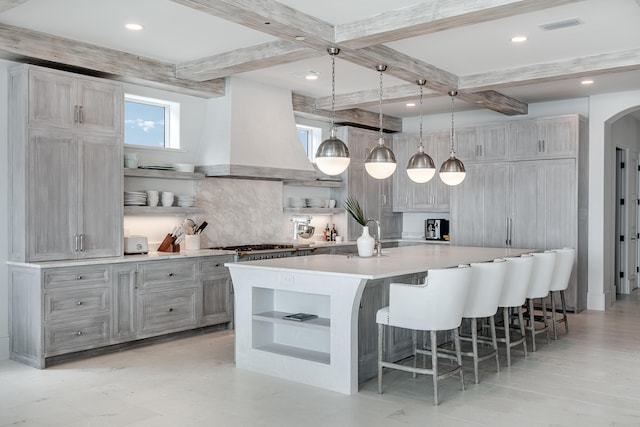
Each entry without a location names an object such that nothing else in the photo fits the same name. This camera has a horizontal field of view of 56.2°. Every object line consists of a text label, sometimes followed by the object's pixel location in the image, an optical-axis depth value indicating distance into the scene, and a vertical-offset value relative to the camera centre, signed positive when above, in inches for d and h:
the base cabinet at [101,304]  192.2 -32.9
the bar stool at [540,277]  214.5 -24.2
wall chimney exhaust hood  255.6 +33.5
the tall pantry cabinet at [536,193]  291.9 +8.7
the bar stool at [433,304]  157.0 -25.2
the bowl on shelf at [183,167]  250.2 +18.0
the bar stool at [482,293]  173.9 -24.5
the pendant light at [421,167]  231.1 +16.5
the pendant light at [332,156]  195.2 +17.6
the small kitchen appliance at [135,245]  225.1 -13.2
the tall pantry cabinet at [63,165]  194.9 +15.3
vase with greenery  213.4 -12.2
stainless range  251.3 -17.9
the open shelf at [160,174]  228.7 +14.5
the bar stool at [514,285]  194.1 -24.9
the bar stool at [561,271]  228.7 -23.7
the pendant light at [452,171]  241.0 +15.6
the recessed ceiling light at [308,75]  248.8 +57.2
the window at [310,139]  330.0 +39.1
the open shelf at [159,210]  231.9 +0.0
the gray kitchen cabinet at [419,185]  344.5 +15.4
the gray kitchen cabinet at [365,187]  333.4 +13.4
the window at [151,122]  243.8 +36.9
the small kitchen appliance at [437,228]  352.5 -10.8
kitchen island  165.3 -31.1
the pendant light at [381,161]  209.8 +17.2
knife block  240.4 -14.1
